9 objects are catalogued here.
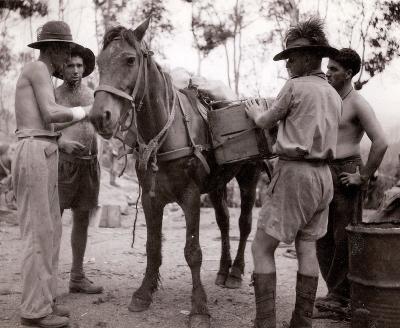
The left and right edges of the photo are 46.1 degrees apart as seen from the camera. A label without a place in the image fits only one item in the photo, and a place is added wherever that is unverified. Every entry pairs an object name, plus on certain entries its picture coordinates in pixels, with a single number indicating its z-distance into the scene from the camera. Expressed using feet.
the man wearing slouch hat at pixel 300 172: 11.95
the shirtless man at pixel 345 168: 14.01
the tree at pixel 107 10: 64.06
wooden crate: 15.20
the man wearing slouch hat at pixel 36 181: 12.92
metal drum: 11.92
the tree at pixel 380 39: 37.70
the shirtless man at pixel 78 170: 16.70
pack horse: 12.89
